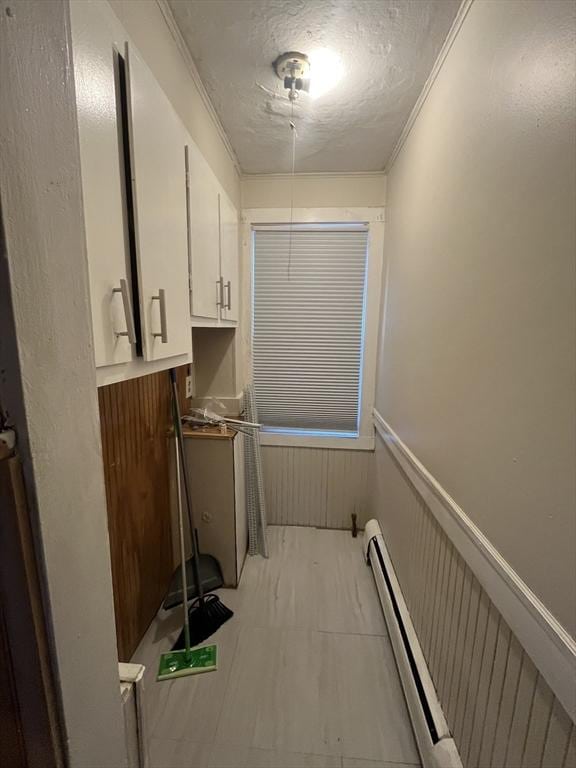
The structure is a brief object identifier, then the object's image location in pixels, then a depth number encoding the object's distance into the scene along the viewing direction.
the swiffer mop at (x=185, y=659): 1.38
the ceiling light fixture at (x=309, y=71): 1.21
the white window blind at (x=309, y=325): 2.19
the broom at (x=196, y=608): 1.50
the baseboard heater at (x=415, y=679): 0.98
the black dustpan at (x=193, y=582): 1.60
